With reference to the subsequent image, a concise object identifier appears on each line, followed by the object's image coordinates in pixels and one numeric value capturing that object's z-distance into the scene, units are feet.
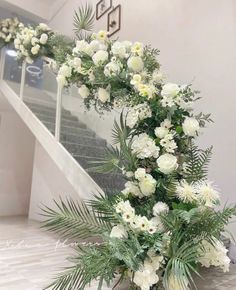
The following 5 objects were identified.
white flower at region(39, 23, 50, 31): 11.87
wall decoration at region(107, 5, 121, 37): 15.99
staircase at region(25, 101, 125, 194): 9.23
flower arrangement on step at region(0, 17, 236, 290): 5.61
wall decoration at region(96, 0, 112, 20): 16.78
